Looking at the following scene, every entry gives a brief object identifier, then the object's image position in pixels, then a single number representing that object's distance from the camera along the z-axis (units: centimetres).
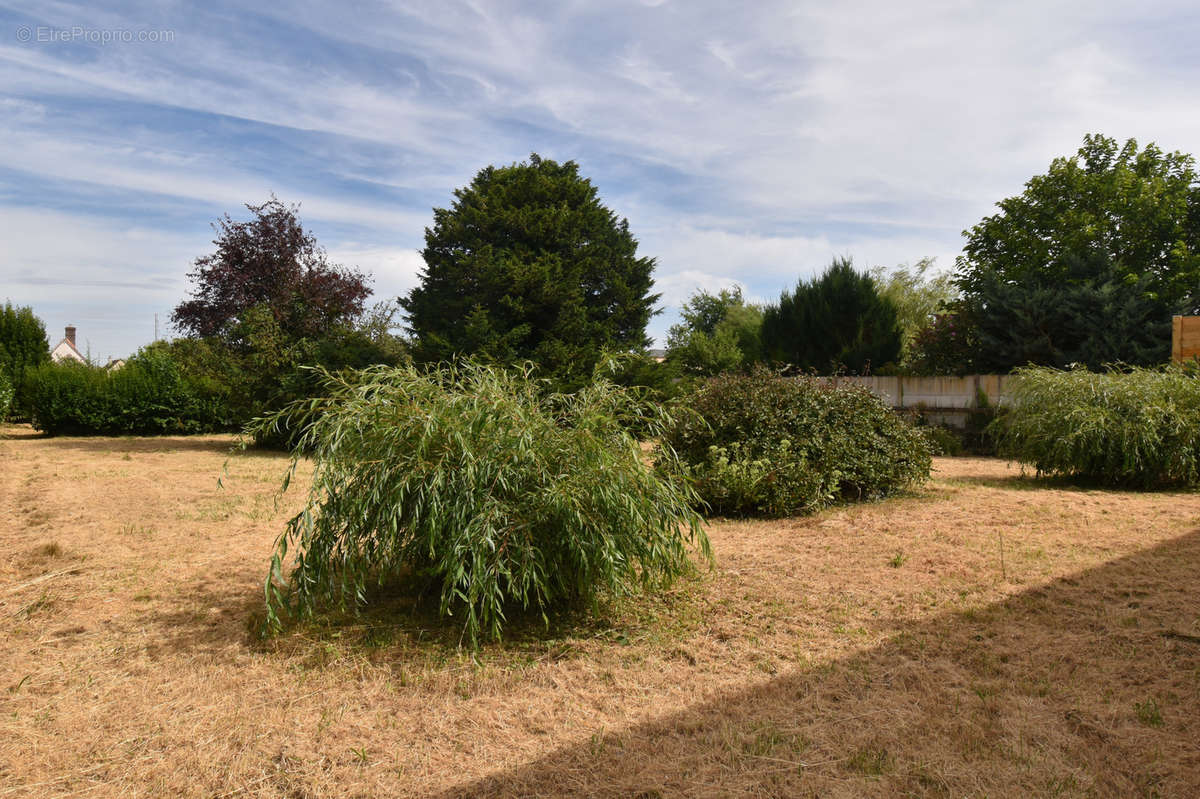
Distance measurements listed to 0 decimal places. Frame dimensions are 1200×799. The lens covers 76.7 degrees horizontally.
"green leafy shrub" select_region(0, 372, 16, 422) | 1570
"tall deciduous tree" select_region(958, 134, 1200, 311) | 1631
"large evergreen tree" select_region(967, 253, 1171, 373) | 1234
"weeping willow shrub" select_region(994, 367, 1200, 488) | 718
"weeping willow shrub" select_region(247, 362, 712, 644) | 327
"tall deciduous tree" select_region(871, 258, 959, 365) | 2853
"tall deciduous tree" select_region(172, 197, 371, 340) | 1344
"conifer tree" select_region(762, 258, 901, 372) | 1625
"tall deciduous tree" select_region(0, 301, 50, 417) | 1709
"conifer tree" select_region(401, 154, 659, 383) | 1195
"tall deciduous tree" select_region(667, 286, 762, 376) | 1593
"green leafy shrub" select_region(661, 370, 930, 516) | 621
